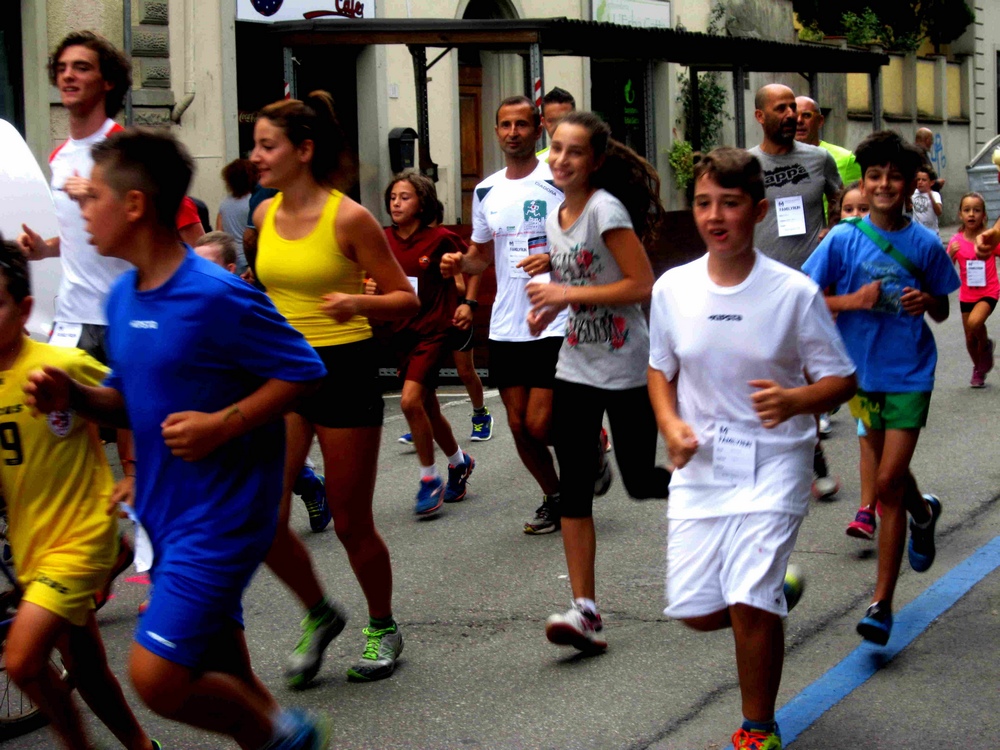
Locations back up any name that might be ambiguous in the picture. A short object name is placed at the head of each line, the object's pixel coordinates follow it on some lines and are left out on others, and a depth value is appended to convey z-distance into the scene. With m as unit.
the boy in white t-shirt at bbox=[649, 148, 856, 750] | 3.72
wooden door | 20.53
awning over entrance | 13.02
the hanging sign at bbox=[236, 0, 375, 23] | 16.08
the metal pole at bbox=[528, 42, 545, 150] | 12.75
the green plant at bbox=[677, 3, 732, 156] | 24.84
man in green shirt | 8.38
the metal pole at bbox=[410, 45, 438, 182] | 14.33
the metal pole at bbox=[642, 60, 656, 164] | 15.95
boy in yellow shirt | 3.55
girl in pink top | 10.62
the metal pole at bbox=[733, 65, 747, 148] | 18.30
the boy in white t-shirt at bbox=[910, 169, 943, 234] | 11.02
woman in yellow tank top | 4.52
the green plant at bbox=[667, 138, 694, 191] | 23.94
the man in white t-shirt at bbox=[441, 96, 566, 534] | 6.28
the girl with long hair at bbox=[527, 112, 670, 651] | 4.91
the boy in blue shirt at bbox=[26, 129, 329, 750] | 3.24
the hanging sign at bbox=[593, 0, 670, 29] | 23.00
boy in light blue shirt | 5.07
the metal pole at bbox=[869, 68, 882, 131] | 21.75
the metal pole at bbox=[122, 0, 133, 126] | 14.20
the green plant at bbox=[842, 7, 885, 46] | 31.36
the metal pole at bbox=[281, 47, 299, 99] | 13.09
